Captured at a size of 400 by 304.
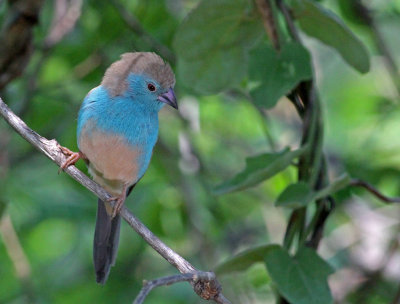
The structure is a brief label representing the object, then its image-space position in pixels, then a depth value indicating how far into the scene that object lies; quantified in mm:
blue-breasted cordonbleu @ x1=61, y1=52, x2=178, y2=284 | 6488
